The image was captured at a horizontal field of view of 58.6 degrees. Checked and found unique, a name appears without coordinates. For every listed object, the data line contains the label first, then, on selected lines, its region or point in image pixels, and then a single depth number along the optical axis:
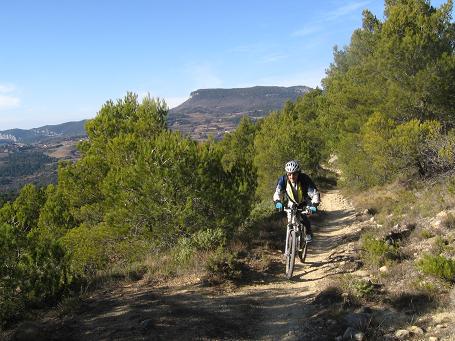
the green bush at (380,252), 9.14
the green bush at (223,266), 9.53
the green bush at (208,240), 11.27
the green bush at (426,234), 9.83
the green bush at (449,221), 9.86
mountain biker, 8.96
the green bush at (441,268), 6.91
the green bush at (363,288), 7.46
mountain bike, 9.27
